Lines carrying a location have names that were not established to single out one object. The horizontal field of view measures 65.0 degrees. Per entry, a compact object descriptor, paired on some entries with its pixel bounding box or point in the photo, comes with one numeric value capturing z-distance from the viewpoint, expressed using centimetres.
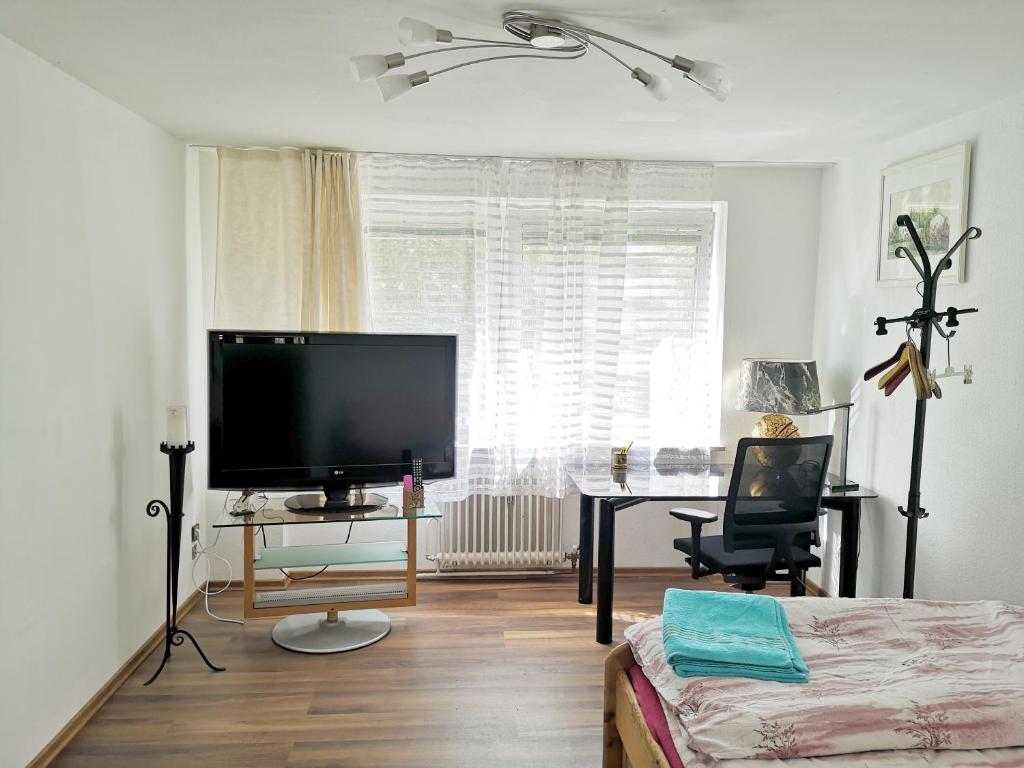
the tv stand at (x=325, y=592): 359
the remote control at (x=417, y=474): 373
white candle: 336
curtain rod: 426
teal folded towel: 211
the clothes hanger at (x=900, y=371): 304
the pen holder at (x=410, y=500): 368
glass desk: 371
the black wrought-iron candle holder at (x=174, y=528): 337
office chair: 337
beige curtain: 412
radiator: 458
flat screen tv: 359
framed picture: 327
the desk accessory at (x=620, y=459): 425
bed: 182
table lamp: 412
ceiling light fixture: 217
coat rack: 298
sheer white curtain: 435
